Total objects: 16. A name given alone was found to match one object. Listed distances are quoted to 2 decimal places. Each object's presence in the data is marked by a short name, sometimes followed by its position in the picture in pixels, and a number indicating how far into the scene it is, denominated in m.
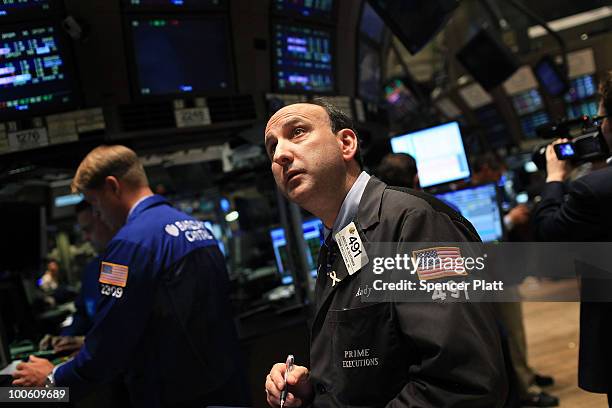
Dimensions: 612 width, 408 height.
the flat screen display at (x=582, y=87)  6.77
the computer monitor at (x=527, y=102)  7.80
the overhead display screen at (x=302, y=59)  2.96
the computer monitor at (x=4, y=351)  2.31
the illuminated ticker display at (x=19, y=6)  2.22
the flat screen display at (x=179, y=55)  2.57
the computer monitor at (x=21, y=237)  3.39
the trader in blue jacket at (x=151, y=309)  1.76
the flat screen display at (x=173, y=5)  2.52
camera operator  1.49
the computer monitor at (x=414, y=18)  2.84
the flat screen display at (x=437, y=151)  2.99
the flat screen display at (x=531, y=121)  7.90
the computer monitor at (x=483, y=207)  3.40
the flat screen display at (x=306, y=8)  2.90
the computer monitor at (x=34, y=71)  2.27
